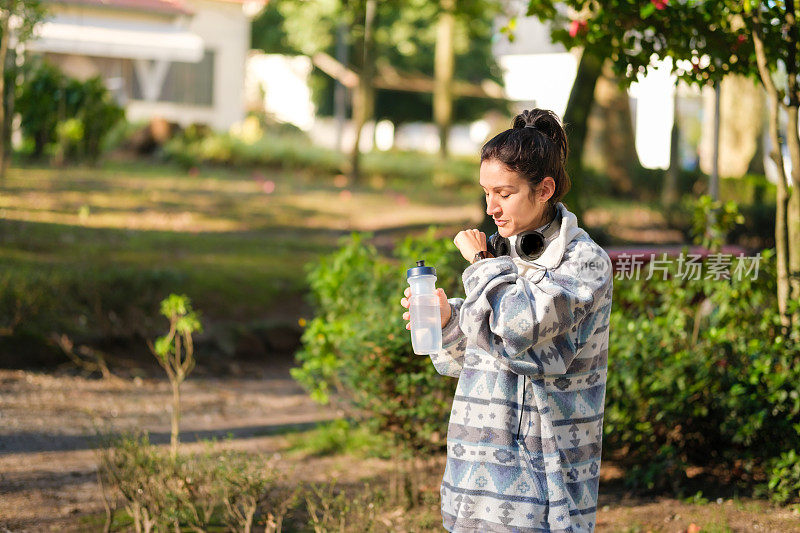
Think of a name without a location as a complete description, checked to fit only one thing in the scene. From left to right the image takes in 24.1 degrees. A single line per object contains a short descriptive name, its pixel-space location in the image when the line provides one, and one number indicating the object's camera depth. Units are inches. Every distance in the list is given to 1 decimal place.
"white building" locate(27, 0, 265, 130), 1690.1
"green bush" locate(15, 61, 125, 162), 936.4
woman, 176.7
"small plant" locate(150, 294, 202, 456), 335.6
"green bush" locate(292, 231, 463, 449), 347.5
